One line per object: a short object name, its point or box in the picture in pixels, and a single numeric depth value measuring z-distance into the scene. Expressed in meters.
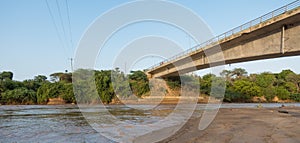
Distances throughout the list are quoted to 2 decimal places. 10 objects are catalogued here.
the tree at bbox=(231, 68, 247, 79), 131.50
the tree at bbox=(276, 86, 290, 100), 90.69
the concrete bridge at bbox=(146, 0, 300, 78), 23.45
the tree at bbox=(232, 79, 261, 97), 84.19
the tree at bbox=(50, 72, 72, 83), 102.84
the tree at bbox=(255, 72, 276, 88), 92.03
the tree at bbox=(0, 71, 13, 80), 104.54
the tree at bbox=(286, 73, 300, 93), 104.51
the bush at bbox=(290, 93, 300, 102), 91.93
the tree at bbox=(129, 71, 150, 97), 74.62
